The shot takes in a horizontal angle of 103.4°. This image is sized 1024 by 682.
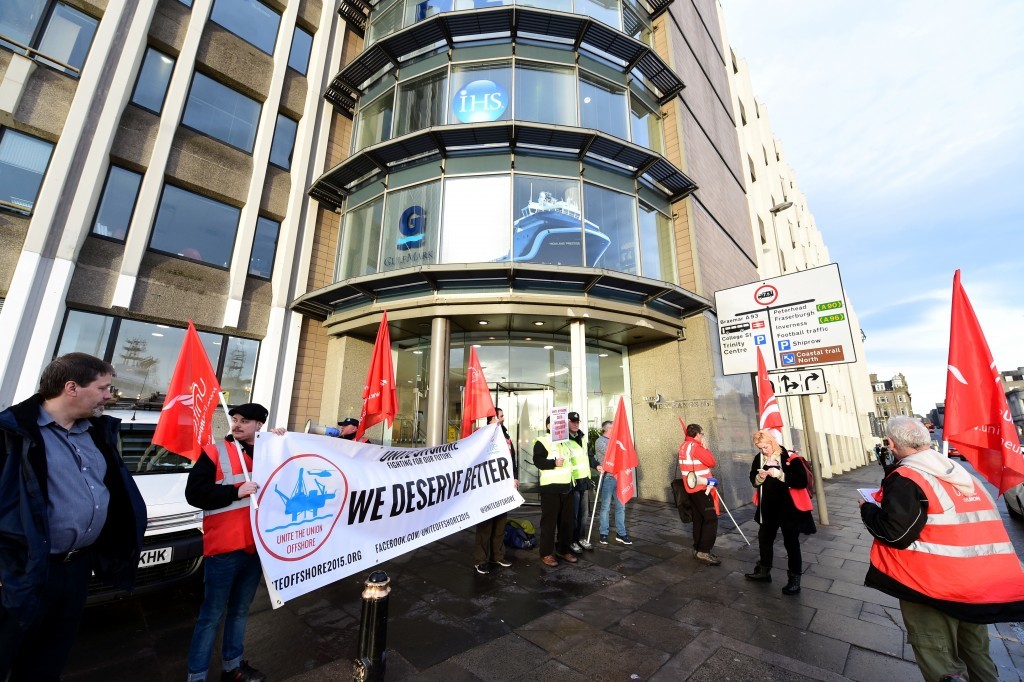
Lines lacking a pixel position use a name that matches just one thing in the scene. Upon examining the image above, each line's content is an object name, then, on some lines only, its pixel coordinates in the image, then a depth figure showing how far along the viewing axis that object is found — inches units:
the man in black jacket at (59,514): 81.4
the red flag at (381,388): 268.7
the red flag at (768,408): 275.0
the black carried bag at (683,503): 251.8
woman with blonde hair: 201.6
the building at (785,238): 776.9
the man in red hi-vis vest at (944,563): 96.9
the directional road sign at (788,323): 359.3
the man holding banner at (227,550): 117.0
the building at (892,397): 3651.6
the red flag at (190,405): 149.3
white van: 155.6
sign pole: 343.3
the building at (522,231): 400.5
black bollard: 105.0
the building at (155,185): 323.6
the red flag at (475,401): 261.1
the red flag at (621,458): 281.3
